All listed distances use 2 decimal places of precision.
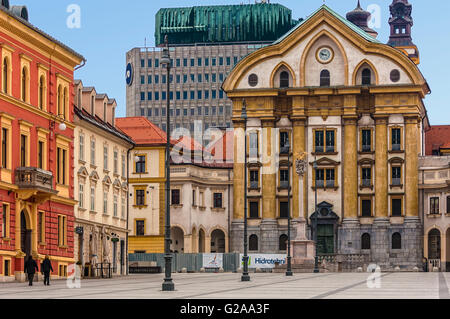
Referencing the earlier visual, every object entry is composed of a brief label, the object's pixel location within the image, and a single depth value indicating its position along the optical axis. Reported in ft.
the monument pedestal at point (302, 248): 312.29
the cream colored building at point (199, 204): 380.99
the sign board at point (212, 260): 341.82
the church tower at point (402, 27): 590.14
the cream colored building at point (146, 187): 352.28
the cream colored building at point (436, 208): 371.56
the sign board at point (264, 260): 344.69
